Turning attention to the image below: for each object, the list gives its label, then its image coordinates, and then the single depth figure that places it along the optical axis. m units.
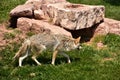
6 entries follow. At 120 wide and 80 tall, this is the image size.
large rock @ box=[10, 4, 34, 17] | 15.46
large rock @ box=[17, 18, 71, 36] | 14.20
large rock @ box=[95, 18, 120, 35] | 15.64
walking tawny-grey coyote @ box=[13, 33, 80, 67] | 11.78
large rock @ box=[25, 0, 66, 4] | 16.72
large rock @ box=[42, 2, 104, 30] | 14.57
